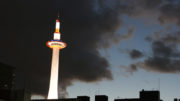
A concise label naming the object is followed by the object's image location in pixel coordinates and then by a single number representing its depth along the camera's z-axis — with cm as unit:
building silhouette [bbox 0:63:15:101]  15434
